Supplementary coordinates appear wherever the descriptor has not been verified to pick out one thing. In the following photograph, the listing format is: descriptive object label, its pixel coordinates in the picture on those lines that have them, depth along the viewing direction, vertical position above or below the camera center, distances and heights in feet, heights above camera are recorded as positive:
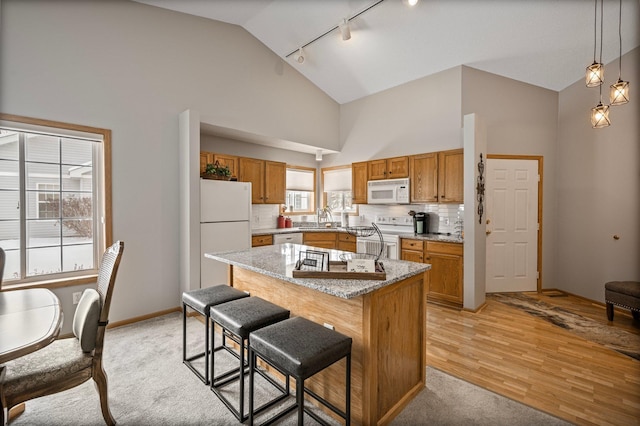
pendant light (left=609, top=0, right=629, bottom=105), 8.61 +3.46
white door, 14.69 -0.79
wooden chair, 4.84 -2.72
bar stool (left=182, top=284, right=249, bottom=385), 7.22 -2.31
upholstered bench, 10.36 -3.18
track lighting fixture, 11.70 +7.93
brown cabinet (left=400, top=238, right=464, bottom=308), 12.59 -2.55
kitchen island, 5.57 -2.42
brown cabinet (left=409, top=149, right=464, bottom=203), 13.75 +1.63
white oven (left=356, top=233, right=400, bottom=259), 14.39 -1.83
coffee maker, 15.11 -0.70
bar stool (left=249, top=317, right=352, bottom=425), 4.77 -2.44
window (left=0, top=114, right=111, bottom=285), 9.12 +0.34
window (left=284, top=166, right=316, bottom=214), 19.43 +1.35
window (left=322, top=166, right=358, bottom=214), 19.31 +1.41
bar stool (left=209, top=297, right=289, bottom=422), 6.11 -2.43
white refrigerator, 12.20 -0.53
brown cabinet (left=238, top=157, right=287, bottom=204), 15.80 +1.78
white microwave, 15.49 +1.01
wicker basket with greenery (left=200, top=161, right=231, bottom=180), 12.92 +1.69
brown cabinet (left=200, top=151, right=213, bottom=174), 13.97 +2.44
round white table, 4.00 -1.82
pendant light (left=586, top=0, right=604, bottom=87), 8.66 +4.04
